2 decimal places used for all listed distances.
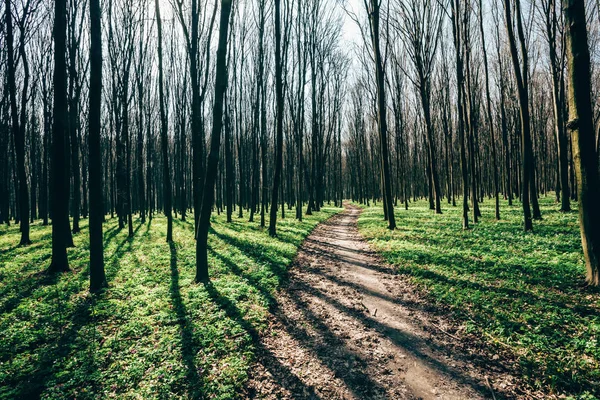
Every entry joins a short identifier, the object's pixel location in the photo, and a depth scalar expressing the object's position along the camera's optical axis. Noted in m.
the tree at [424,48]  17.80
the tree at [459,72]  11.47
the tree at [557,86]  14.11
